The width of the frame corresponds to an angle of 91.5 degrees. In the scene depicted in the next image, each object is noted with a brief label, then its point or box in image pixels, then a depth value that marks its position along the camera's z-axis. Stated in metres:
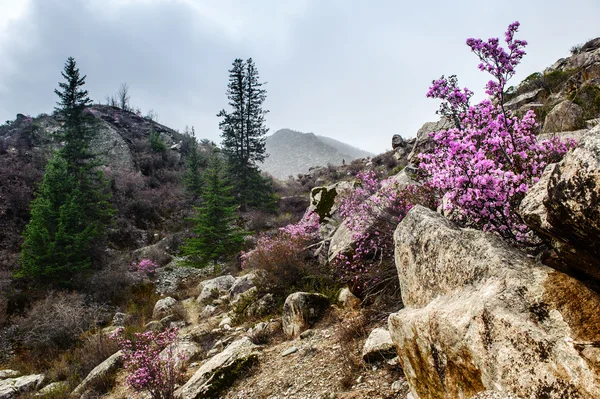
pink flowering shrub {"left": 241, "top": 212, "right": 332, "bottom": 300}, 7.31
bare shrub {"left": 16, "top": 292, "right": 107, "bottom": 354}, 8.72
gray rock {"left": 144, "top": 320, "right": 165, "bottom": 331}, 8.41
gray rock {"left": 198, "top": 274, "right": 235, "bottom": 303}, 10.55
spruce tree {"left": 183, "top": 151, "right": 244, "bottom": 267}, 15.34
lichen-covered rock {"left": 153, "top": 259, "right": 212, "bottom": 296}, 13.34
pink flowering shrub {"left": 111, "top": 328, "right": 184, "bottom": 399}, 4.41
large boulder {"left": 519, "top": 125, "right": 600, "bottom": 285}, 1.37
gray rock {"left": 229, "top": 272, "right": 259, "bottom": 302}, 9.06
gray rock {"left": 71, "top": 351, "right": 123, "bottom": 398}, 6.07
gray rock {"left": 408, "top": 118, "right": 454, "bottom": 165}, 12.97
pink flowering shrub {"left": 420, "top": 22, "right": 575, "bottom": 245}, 2.70
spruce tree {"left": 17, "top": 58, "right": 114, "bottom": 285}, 12.09
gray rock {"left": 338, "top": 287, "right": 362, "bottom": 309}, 5.26
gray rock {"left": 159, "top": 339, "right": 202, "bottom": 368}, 6.07
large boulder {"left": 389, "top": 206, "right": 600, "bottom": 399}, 1.40
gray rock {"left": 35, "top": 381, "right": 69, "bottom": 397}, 6.16
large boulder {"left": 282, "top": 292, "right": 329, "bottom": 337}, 5.40
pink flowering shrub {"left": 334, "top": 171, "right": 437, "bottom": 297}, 5.15
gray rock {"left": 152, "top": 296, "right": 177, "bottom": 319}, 9.61
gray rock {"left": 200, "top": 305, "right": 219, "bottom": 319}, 8.97
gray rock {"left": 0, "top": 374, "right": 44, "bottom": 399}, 6.28
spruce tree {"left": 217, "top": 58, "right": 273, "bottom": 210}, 25.66
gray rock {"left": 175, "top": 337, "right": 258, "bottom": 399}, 4.27
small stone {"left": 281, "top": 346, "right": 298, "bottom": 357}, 4.59
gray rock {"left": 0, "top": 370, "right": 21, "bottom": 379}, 7.14
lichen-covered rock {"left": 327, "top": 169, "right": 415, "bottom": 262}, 6.23
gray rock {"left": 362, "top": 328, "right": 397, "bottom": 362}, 3.31
